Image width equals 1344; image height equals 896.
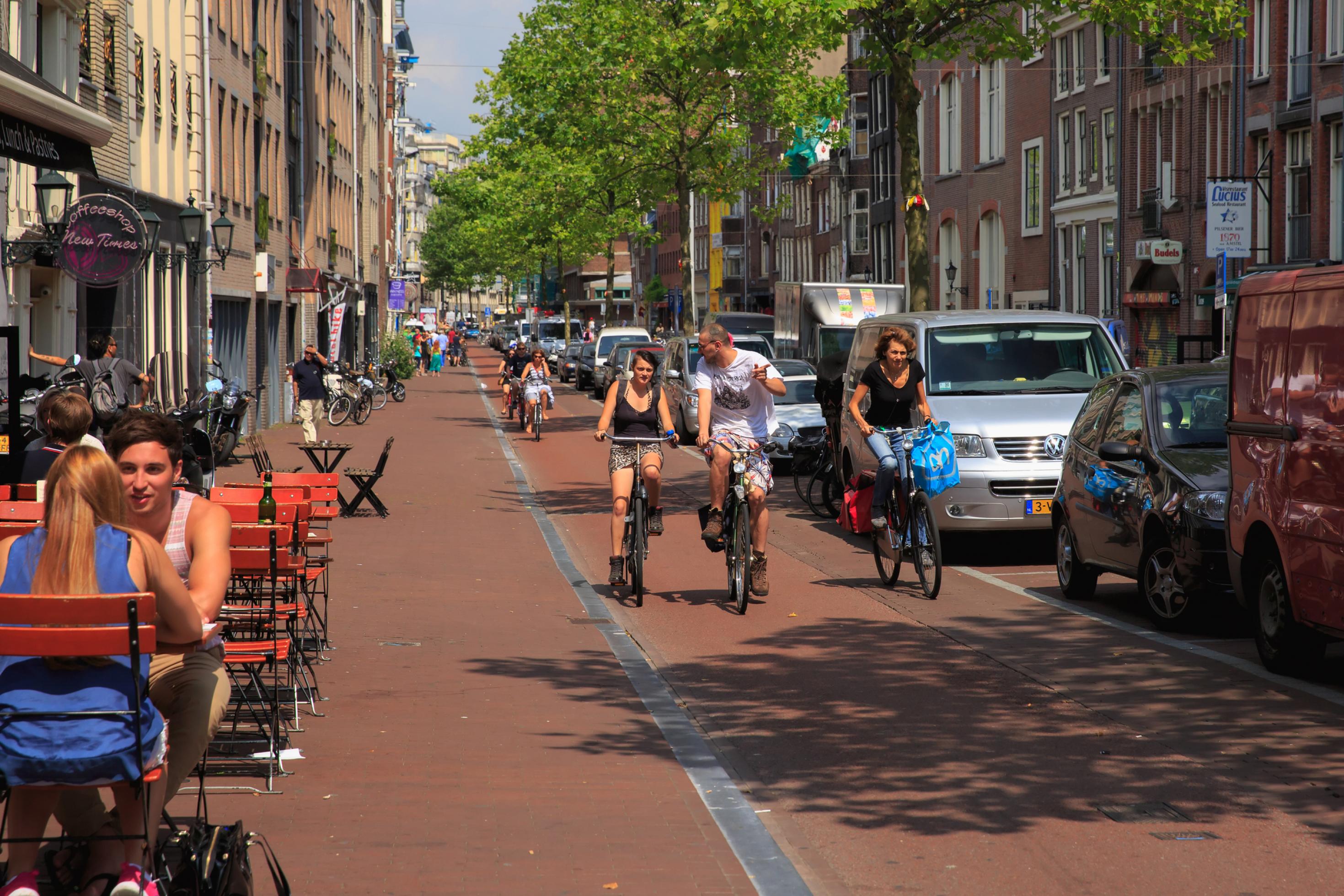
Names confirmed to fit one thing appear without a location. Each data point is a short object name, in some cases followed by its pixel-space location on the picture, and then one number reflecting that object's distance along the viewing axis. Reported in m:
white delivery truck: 33.09
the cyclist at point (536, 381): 32.25
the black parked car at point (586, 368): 55.47
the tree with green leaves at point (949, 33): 21.36
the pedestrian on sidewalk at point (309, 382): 31.22
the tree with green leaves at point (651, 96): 42.09
